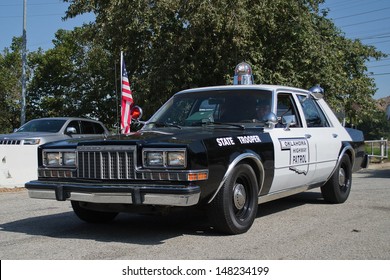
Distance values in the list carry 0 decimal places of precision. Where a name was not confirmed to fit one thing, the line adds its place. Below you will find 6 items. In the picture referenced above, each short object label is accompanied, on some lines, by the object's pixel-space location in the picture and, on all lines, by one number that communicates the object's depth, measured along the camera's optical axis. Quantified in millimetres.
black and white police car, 4934
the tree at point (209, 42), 14727
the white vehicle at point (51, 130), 12242
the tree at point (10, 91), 28938
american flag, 12242
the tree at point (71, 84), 25344
